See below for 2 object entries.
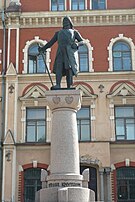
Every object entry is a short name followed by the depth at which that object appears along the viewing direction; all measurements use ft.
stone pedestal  29.35
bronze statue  34.24
